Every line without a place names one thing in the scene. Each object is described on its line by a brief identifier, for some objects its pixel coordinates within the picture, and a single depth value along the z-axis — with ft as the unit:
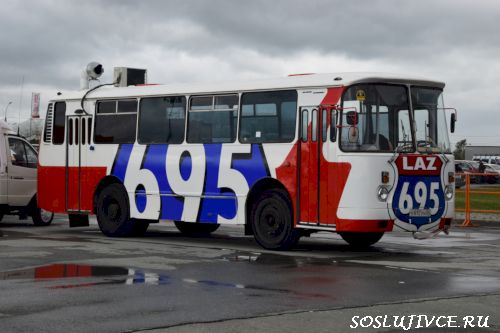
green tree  443.57
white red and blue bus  53.57
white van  77.71
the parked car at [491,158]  324.76
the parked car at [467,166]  228.57
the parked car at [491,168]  251.19
